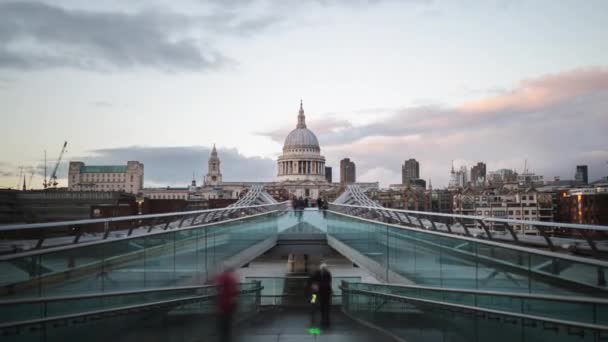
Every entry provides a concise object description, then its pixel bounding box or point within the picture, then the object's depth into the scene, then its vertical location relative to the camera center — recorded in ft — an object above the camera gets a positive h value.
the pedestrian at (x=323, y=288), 34.04 -4.41
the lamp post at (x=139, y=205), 290.97 -0.99
